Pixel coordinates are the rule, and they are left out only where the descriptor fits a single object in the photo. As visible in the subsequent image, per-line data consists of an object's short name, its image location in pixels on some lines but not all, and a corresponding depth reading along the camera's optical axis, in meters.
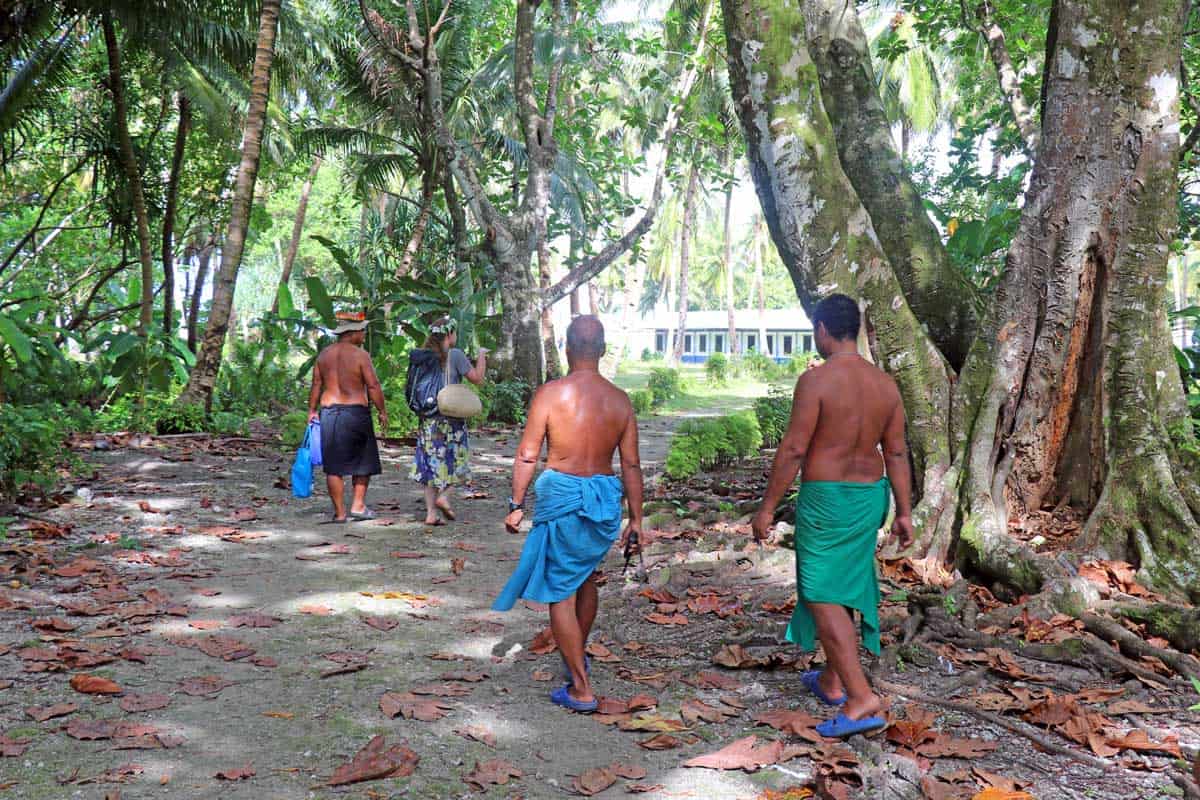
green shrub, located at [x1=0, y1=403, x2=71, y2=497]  7.59
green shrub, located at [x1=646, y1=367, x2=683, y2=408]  25.12
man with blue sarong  4.24
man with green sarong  4.00
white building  53.31
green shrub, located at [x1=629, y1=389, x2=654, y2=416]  21.41
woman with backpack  8.03
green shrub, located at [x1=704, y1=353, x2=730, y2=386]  32.88
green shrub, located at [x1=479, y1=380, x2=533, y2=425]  16.55
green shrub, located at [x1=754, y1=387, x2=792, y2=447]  14.57
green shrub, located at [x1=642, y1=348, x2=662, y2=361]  57.58
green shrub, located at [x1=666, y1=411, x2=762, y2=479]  10.58
